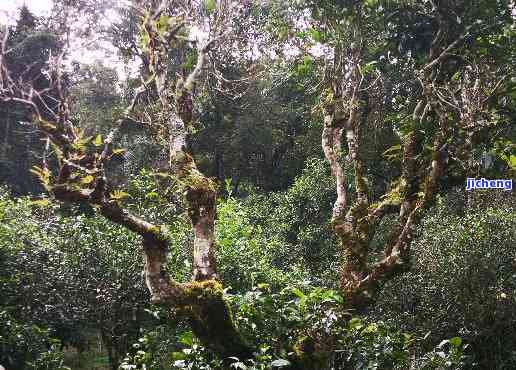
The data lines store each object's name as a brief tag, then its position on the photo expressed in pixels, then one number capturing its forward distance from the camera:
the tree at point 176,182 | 3.50
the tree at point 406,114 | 5.23
